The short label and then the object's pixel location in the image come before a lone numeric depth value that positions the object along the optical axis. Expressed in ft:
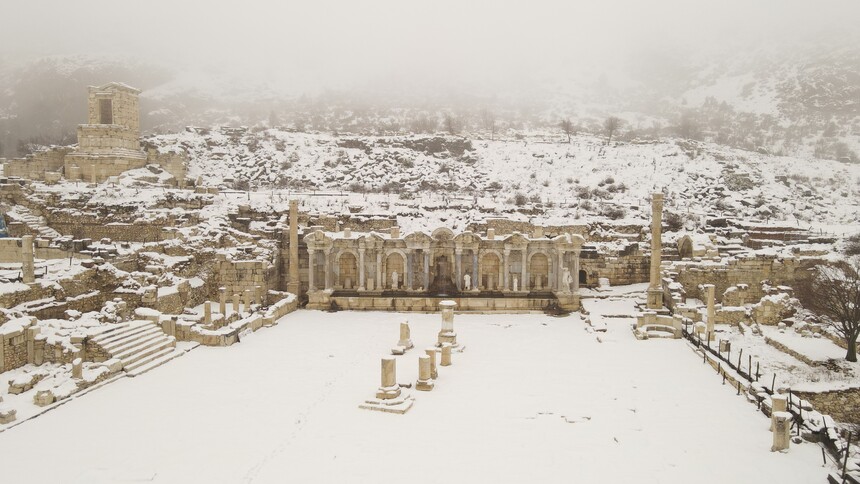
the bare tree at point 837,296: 64.03
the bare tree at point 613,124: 201.34
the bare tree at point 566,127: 198.20
